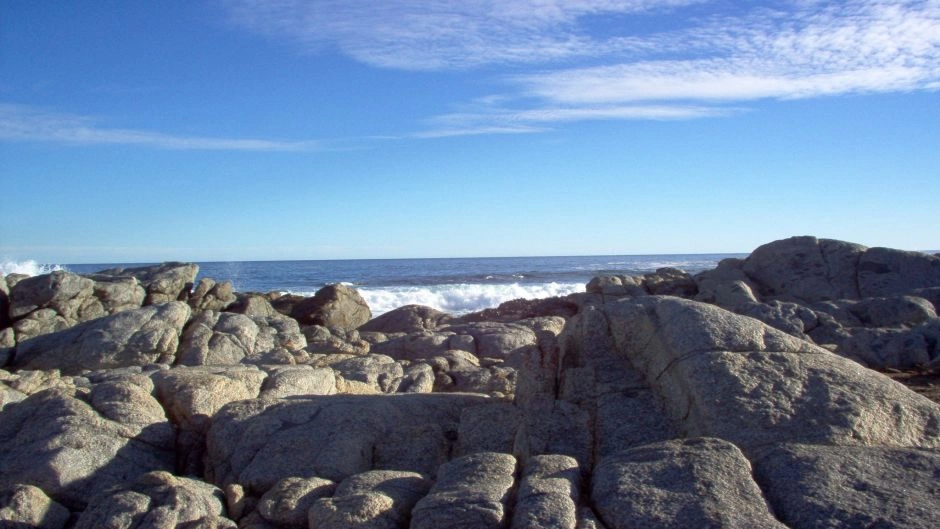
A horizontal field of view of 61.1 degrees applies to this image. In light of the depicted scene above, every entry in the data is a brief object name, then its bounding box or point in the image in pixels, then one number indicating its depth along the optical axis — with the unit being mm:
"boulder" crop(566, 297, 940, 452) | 6750
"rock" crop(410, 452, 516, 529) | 5730
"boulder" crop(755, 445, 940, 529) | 5227
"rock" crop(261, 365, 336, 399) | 10430
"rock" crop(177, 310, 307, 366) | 16062
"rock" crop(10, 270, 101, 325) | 20703
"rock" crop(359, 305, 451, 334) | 22594
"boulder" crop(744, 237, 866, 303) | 22469
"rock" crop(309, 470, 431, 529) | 6133
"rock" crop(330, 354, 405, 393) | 11812
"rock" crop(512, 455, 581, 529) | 5531
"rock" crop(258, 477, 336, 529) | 6648
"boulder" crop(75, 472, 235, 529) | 6562
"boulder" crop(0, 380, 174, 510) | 7812
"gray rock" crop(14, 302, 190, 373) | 15609
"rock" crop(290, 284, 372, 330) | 24859
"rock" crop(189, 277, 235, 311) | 23469
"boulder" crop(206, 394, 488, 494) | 7980
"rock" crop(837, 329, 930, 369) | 13164
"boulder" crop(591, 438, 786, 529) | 5344
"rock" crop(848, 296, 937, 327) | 16094
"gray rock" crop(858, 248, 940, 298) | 21984
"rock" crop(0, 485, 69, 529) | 6969
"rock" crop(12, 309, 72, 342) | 19709
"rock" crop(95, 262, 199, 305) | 23141
